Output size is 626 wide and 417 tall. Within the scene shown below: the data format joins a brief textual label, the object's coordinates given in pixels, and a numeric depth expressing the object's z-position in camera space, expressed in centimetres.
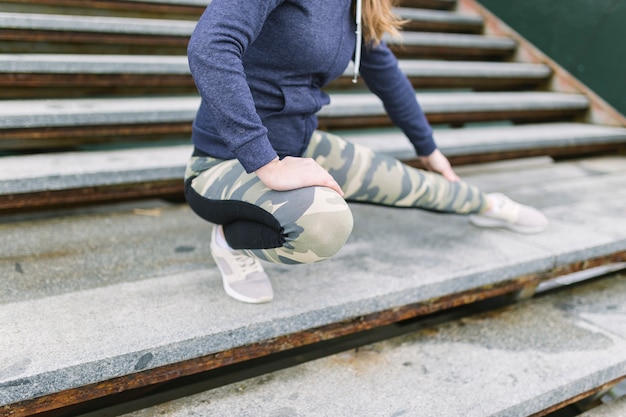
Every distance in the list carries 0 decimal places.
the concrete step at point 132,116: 212
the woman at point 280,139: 119
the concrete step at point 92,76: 229
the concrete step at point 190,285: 127
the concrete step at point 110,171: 190
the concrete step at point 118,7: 274
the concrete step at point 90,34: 247
